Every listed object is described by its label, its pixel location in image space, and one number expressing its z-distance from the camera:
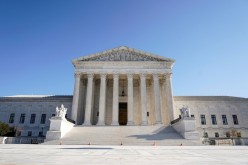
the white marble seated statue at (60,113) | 25.68
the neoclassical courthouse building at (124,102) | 34.47
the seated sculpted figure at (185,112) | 24.98
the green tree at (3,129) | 25.28
